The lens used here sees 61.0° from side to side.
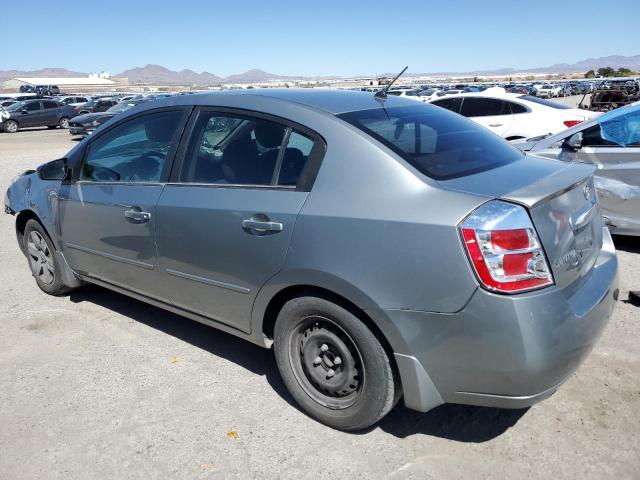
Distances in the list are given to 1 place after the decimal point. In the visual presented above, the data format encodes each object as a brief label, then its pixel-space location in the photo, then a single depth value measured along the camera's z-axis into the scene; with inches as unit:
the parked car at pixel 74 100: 1473.9
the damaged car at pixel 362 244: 90.4
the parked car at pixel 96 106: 1262.3
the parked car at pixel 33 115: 1136.8
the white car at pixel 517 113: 406.6
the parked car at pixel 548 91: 1978.3
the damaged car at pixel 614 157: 220.8
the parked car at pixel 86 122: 878.4
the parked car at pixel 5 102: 1457.7
